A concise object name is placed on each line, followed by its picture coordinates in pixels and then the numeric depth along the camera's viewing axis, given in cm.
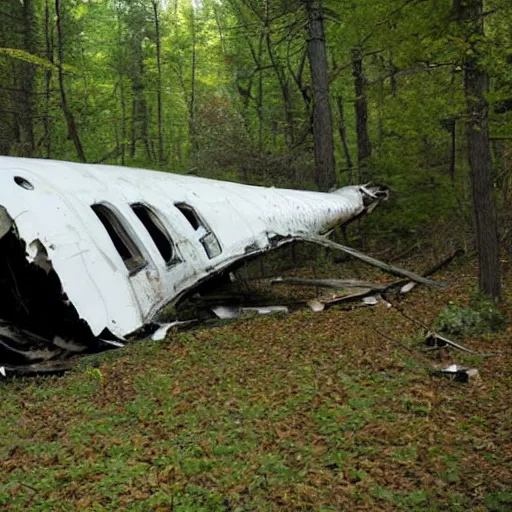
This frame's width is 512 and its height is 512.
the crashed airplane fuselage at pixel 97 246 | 772
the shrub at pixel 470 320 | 938
